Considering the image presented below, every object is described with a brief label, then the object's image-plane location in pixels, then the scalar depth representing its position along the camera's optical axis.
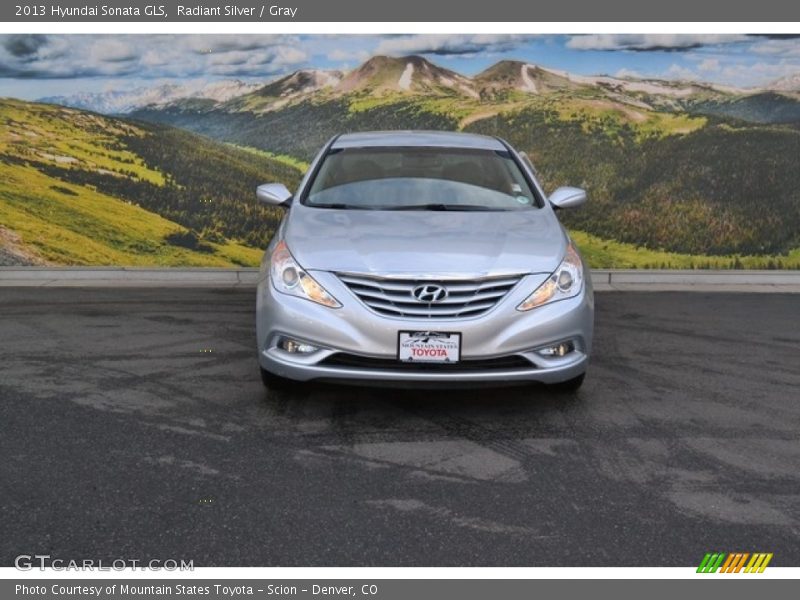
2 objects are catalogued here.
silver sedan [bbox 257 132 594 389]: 4.64
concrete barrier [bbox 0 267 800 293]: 9.70
